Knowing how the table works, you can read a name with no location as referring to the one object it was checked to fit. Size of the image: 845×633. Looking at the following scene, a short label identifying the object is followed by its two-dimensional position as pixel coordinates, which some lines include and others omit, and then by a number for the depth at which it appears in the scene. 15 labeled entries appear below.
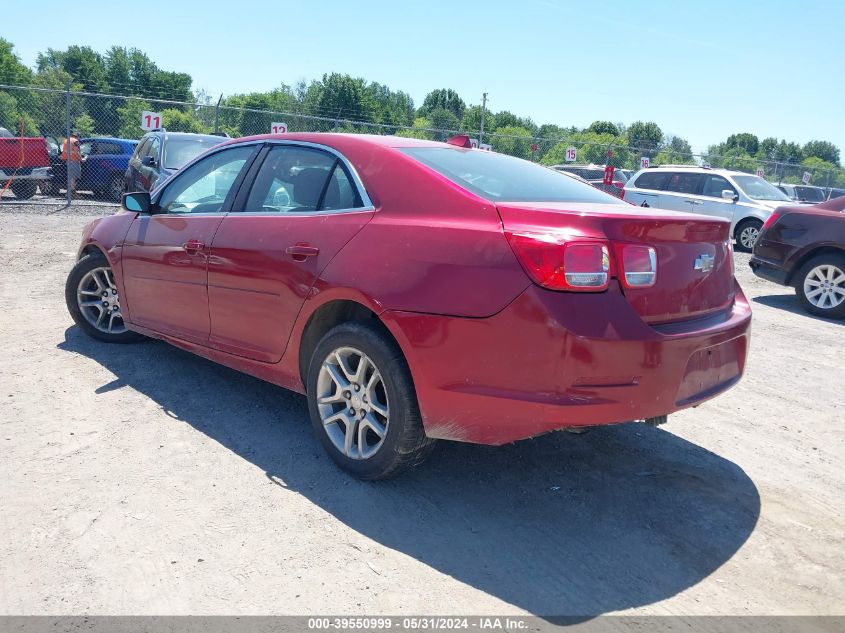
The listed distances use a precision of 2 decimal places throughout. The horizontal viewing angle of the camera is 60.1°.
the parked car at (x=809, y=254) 8.49
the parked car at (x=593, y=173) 24.11
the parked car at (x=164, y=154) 10.50
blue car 18.31
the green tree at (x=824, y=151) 109.25
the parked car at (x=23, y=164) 16.83
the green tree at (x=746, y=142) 118.44
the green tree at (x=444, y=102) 113.75
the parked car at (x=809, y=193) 25.02
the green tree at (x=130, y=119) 31.88
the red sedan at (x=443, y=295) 2.92
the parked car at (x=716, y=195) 15.39
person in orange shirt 17.45
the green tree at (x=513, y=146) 27.16
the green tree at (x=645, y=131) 97.88
